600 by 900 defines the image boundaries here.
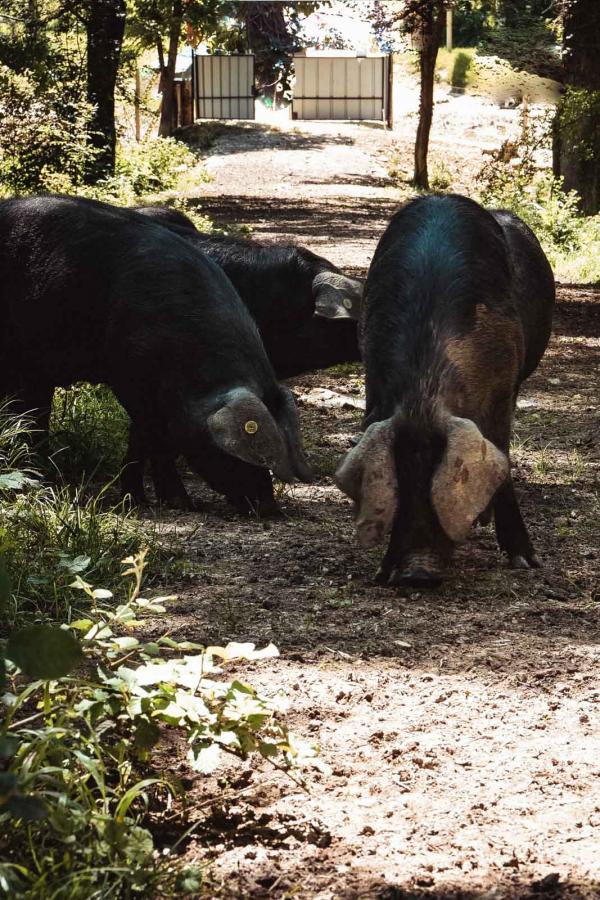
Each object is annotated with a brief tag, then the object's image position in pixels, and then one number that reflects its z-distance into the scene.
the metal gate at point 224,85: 43.06
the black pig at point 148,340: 6.52
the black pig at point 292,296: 8.60
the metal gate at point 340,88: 43.19
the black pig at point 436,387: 5.02
